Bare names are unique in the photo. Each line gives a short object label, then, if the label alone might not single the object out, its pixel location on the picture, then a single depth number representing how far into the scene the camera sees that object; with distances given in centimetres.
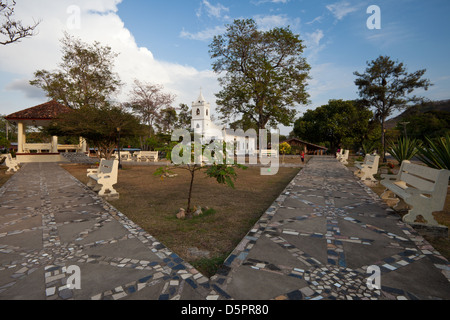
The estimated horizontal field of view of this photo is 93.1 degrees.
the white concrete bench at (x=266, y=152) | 1817
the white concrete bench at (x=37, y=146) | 1962
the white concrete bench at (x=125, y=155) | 2188
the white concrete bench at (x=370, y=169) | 817
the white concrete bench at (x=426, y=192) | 343
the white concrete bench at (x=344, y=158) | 2009
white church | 4684
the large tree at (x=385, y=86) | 2796
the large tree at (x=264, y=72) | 2414
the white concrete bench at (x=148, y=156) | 2098
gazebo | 1855
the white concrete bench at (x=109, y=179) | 600
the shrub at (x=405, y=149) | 837
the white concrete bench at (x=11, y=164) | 1219
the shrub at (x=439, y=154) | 556
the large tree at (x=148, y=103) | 3447
